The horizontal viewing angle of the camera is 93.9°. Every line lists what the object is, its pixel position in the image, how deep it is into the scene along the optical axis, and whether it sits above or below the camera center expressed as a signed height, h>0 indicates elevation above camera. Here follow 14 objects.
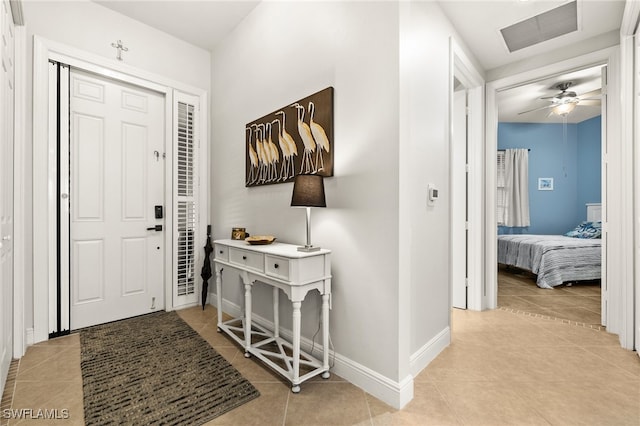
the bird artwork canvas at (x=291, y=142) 1.99 +0.53
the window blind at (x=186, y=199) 3.16 +0.13
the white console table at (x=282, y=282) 1.73 -0.44
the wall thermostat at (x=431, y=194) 2.14 +0.13
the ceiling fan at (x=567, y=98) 4.04 +1.64
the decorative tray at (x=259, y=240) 2.13 -0.20
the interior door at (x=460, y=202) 3.20 +0.11
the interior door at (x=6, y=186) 1.69 +0.16
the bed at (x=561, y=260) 4.13 -0.66
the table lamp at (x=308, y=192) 1.77 +0.12
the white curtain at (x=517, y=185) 5.92 +0.55
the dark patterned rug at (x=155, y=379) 1.54 -1.03
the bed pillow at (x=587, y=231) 4.74 -0.29
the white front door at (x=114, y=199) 2.62 +0.12
